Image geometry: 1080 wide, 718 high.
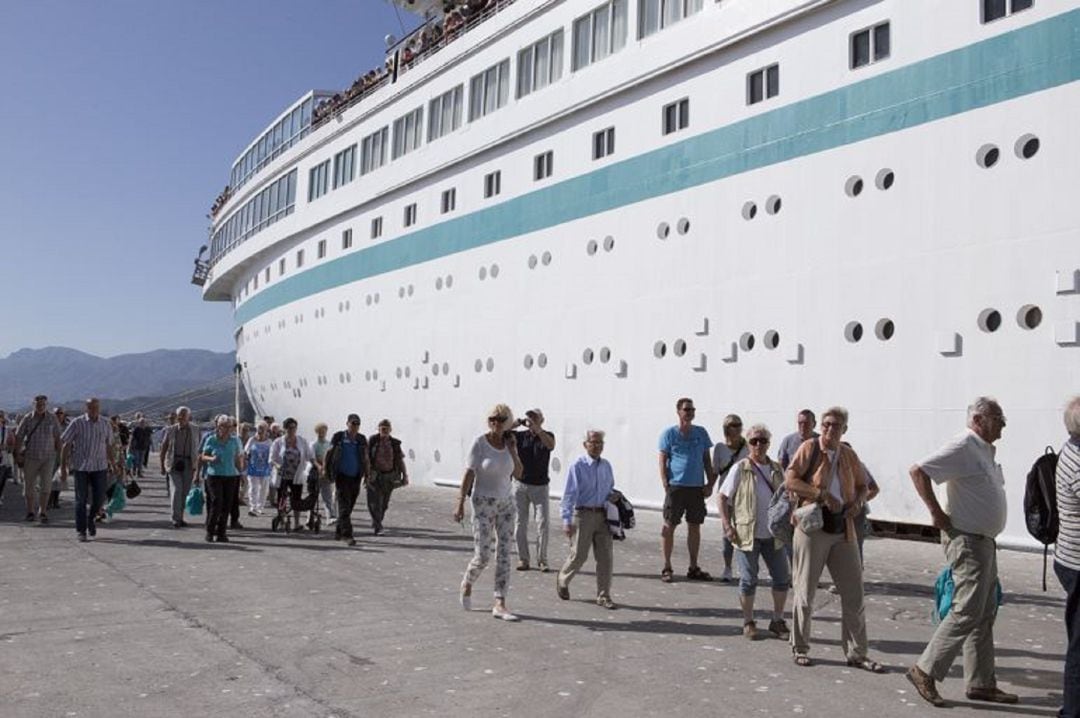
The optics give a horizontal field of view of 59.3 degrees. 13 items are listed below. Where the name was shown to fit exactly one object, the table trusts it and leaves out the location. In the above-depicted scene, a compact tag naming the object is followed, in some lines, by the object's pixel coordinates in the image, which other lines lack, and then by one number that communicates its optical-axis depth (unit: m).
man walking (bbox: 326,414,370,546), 11.85
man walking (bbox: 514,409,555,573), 9.92
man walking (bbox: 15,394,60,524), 13.45
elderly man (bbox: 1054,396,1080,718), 4.51
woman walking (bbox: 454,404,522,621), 7.57
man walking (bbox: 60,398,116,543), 11.33
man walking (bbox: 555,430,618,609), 8.10
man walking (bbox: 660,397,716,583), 9.24
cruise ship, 10.23
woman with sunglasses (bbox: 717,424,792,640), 6.80
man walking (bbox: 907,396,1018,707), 5.15
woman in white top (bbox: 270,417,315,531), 12.86
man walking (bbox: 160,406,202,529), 12.74
